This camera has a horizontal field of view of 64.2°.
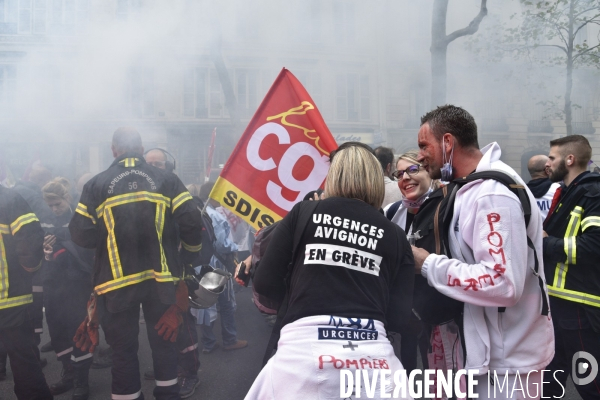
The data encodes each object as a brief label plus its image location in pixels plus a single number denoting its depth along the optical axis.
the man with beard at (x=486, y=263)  1.45
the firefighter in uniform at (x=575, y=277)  2.27
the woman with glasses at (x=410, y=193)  2.26
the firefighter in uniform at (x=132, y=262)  2.65
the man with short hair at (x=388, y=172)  3.31
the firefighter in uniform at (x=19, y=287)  2.66
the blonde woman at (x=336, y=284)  1.38
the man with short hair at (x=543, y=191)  3.12
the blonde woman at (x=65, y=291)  3.38
